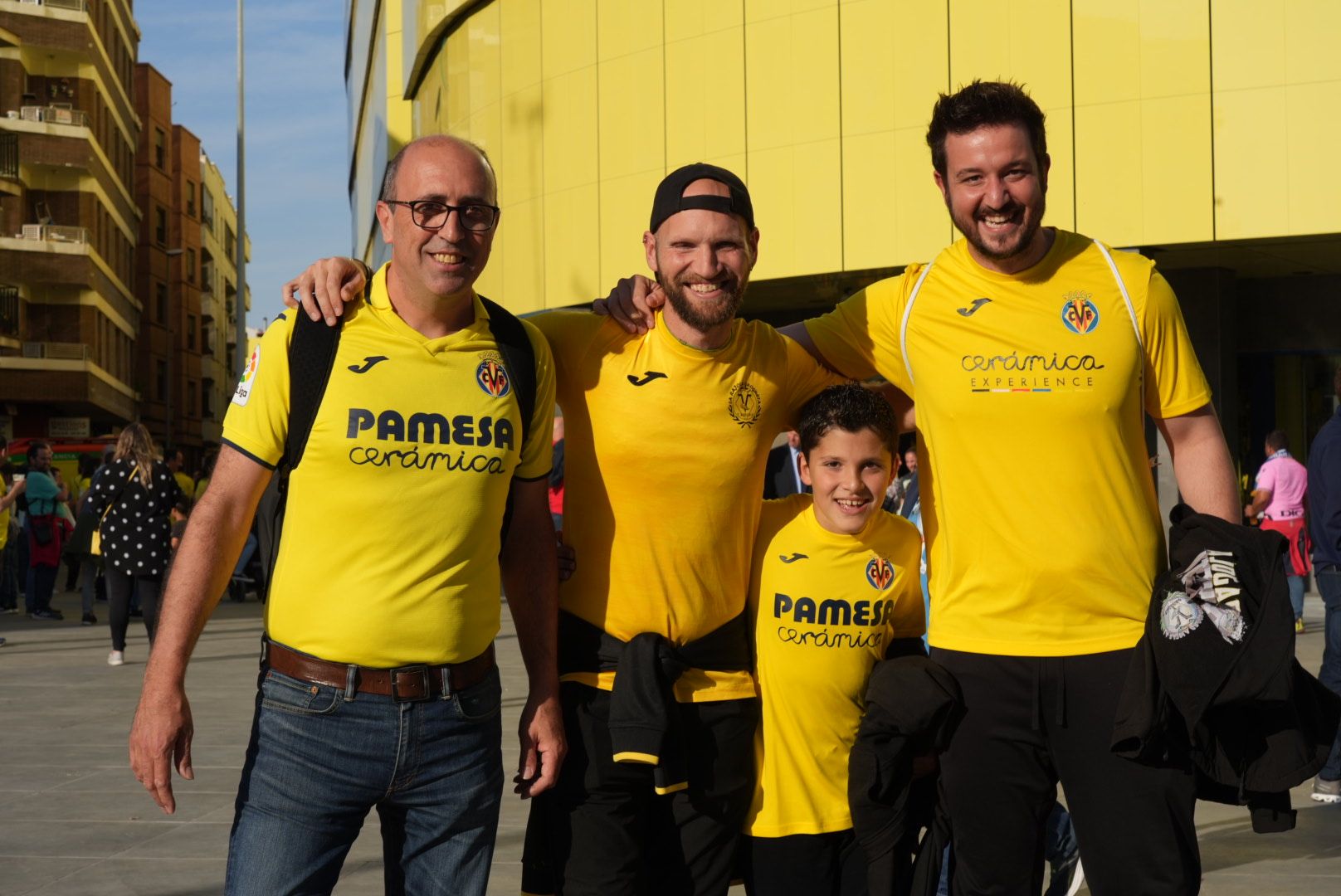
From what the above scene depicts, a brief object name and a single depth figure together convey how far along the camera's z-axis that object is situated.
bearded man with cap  4.02
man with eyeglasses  3.31
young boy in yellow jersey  4.14
